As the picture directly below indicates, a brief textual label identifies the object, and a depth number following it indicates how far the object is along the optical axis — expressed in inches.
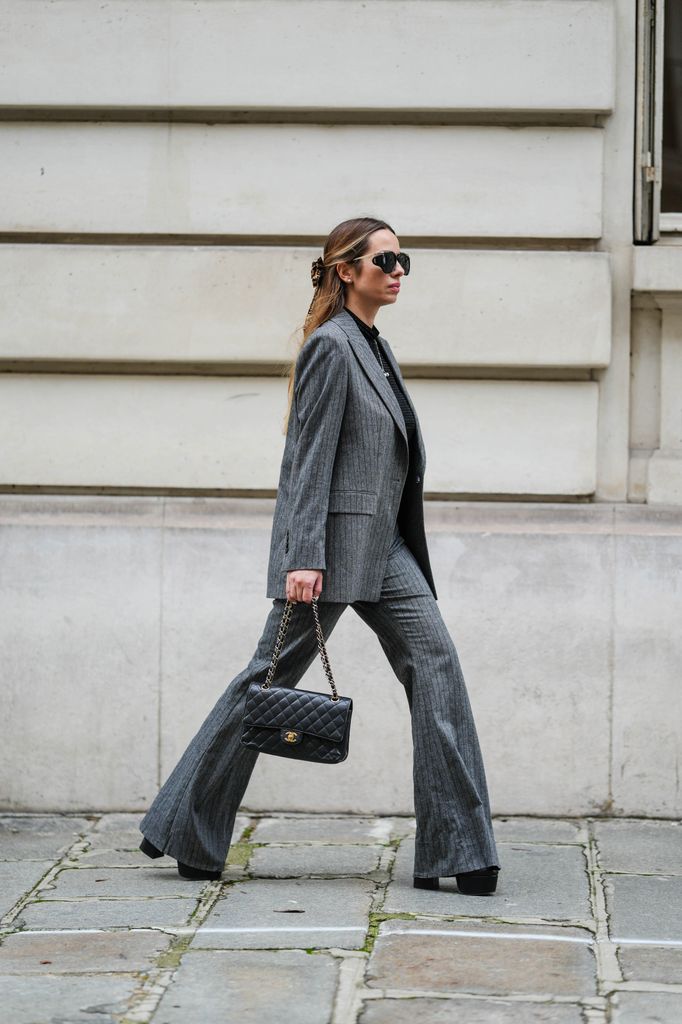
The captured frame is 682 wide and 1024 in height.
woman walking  272.6
